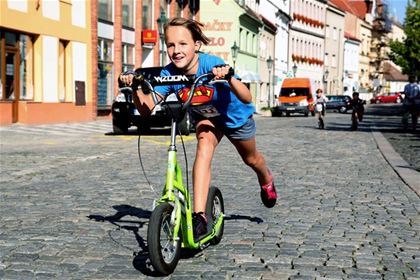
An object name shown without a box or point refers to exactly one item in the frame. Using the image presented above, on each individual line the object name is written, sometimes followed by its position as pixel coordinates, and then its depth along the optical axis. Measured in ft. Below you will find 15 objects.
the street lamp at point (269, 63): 158.61
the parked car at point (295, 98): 146.92
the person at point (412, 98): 74.40
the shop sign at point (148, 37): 111.96
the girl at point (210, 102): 15.51
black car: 62.28
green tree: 146.30
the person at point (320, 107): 85.01
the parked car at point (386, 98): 295.28
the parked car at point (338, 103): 182.80
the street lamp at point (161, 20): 88.00
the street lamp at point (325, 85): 265.99
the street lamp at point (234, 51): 127.34
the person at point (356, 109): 81.46
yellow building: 74.74
